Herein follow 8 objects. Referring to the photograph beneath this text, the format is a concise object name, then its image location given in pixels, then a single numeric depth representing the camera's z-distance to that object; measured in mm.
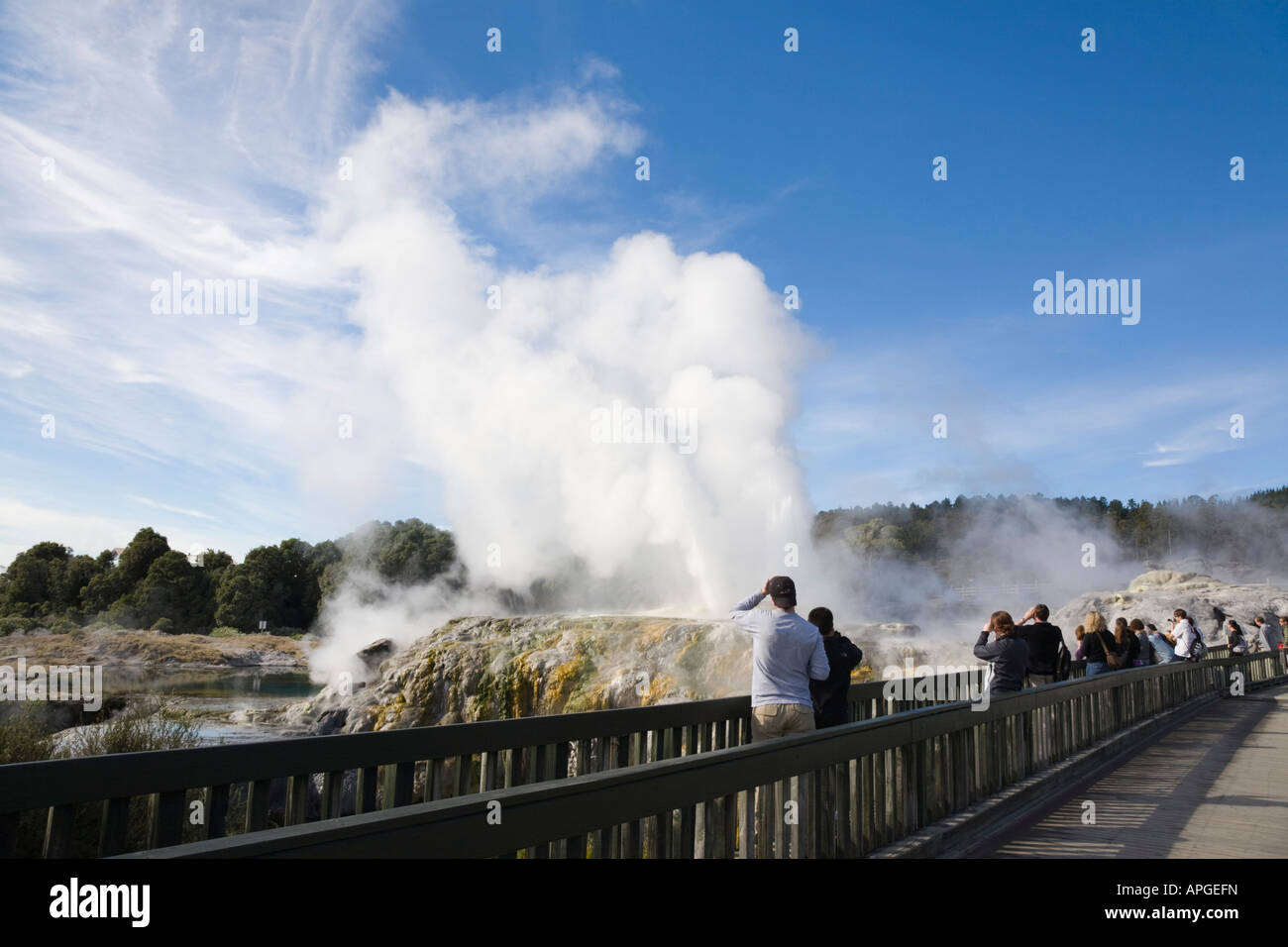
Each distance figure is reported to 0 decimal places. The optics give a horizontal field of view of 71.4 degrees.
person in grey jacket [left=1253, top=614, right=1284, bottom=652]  21906
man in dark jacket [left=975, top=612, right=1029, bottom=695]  8742
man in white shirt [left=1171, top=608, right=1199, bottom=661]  16797
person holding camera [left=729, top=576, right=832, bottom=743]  5523
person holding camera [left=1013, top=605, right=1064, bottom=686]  10188
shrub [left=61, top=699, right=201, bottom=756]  9977
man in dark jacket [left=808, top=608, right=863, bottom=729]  6441
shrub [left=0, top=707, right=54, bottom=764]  9203
